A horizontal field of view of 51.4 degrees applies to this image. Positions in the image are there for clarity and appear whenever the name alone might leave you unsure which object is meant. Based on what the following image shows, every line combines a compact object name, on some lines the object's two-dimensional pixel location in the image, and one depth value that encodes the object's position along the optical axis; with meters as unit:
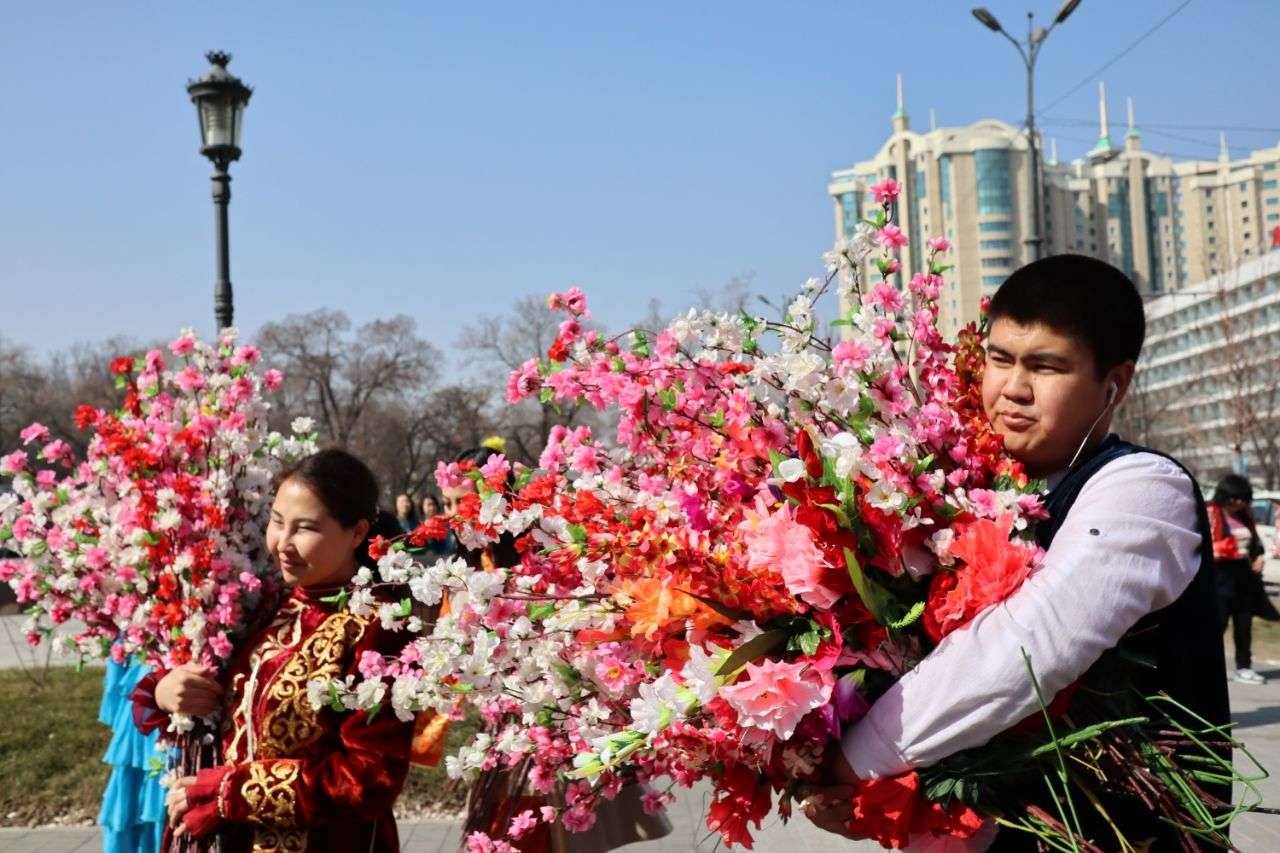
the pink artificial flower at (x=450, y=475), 2.74
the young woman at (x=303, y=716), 3.26
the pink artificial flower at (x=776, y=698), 1.80
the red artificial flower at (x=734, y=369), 2.29
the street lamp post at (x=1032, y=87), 16.40
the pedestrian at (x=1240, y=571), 10.64
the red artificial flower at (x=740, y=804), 1.97
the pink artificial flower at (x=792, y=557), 1.87
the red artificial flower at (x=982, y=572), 1.79
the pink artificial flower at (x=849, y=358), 2.03
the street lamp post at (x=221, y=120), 9.16
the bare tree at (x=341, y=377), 47.53
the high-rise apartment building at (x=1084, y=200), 81.50
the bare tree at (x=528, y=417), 35.41
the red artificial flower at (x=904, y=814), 1.81
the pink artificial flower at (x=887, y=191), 2.33
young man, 1.75
